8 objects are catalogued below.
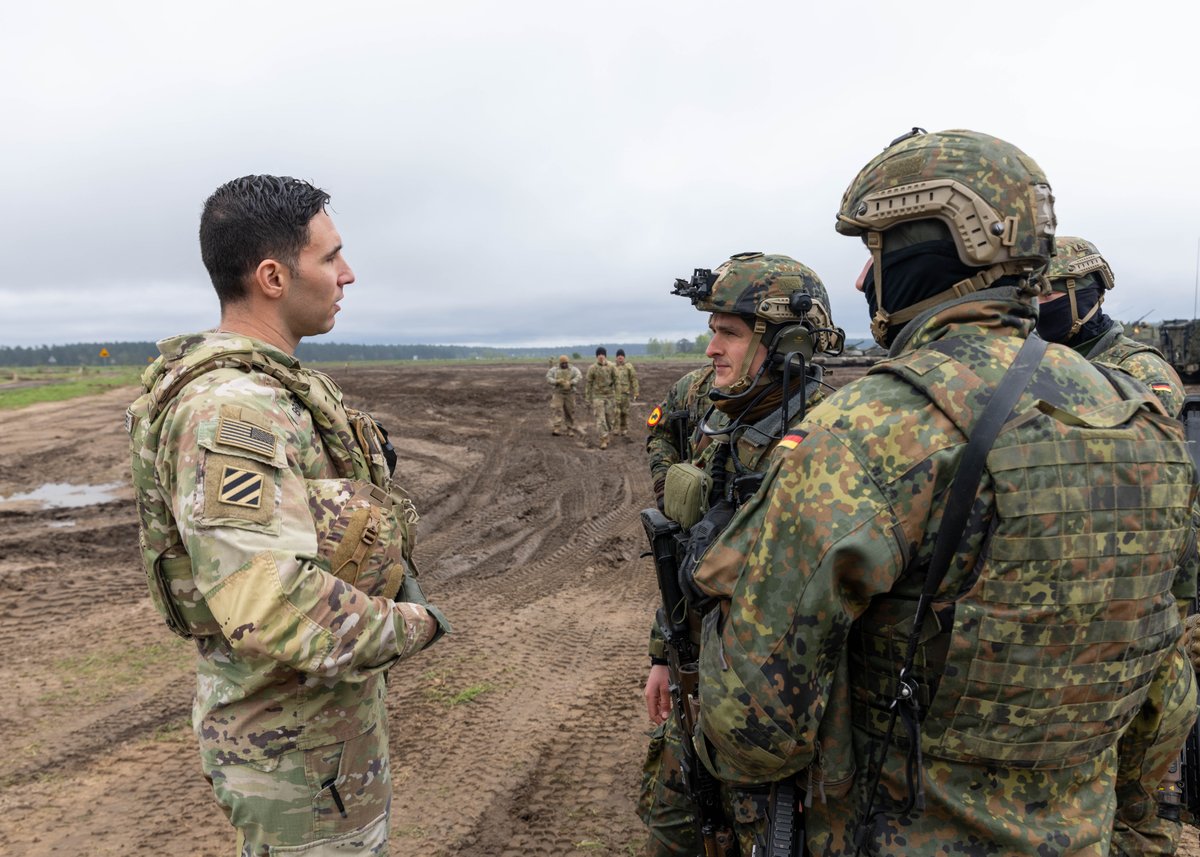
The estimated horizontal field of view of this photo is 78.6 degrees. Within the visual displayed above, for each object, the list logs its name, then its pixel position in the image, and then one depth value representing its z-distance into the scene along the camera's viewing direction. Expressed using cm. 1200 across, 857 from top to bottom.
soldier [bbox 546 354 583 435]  1633
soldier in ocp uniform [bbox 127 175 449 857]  174
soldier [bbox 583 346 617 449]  1518
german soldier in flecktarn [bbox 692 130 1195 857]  147
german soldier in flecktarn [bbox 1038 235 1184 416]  385
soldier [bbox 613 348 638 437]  1534
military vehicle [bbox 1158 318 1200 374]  2011
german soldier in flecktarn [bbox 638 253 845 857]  241
